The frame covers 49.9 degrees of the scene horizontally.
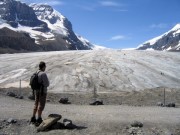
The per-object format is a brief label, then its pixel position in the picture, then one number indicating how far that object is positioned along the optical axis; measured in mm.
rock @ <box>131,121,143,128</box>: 6581
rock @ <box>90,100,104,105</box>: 9787
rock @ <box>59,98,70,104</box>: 10017
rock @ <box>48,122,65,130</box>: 6447
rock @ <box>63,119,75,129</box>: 6461
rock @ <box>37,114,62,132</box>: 6390
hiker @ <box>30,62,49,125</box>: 6547
